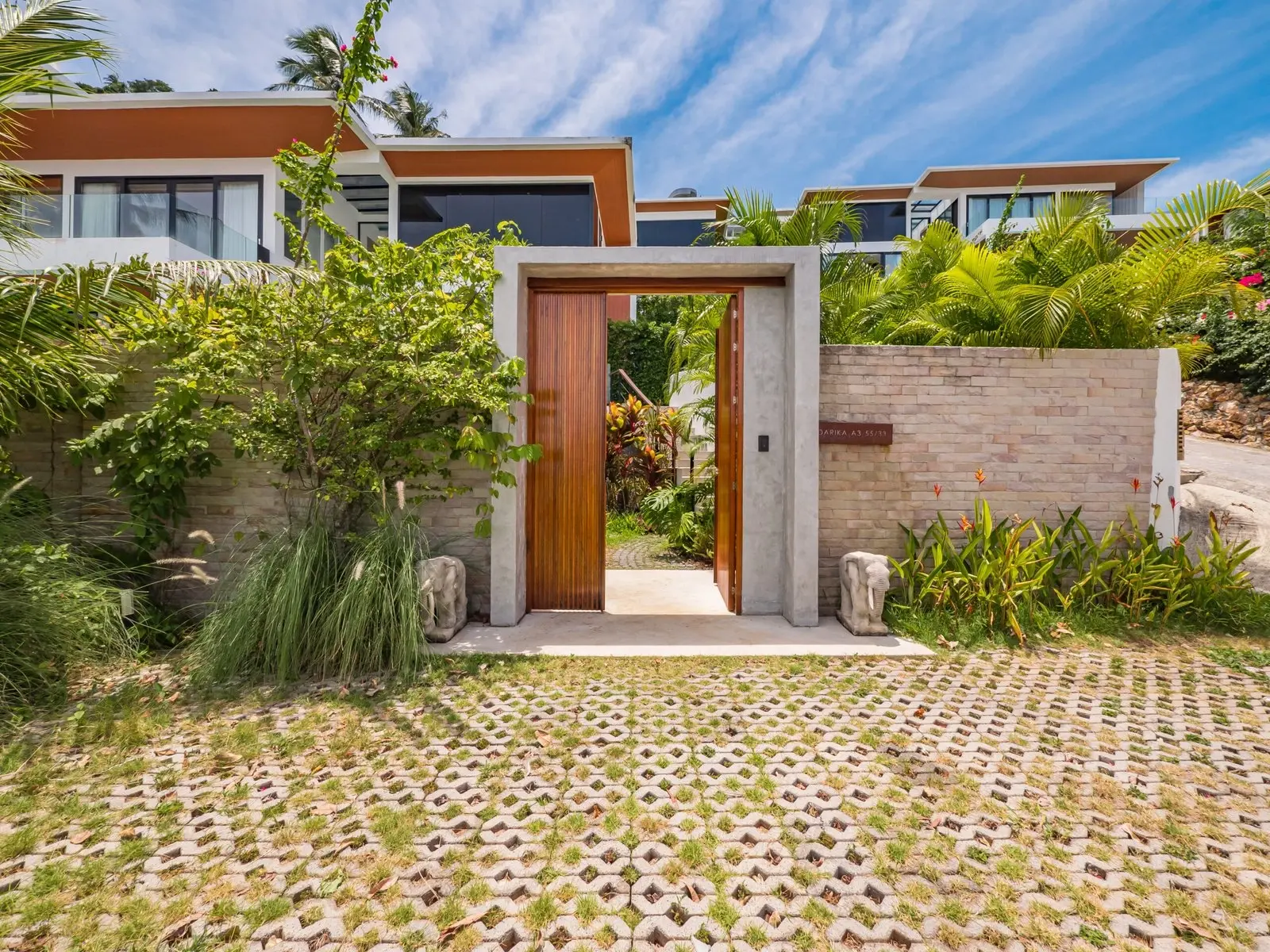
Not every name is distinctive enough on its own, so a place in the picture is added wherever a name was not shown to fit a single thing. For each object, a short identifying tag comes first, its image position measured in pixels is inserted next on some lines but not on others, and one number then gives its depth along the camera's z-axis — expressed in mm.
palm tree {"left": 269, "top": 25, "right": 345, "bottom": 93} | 22875
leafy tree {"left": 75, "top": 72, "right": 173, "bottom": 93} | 24703
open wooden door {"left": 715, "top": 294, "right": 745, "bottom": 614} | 5352
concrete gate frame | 4832
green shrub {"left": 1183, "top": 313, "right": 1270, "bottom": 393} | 11539
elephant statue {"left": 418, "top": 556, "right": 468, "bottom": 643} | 4297
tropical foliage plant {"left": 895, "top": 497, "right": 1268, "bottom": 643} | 4672
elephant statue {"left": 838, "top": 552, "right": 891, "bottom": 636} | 4637
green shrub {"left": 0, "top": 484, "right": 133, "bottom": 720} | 3404
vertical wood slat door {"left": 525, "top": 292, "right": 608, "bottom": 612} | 5305
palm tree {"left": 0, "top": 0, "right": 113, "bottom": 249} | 3512
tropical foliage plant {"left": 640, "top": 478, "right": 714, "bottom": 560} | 7793
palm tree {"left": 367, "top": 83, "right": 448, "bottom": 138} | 24922
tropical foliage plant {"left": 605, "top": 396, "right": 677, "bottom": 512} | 9602
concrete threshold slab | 4344
